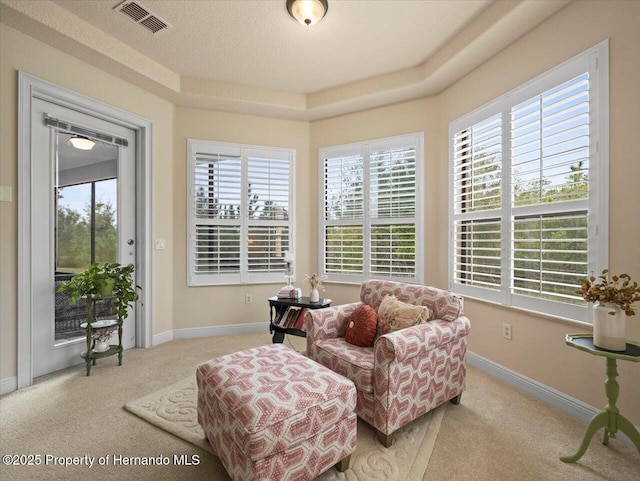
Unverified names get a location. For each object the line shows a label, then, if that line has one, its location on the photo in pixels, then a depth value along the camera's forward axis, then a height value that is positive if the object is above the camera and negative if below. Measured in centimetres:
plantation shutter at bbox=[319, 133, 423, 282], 376 +35
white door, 271 +22
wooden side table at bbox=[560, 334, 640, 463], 168 -96
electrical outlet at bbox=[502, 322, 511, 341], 269 -78
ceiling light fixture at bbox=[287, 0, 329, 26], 240 +175
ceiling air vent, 249 +180
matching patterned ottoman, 136 -82
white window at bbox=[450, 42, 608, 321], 212 +38
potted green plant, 277 -42
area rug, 164 -120
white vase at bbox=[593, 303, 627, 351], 164 -46
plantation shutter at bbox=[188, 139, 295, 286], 396 +34
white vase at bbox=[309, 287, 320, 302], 339 -61
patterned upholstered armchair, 185 -77
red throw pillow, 228 -64
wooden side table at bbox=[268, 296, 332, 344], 331 -73
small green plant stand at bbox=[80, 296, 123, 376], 282 -82
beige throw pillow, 223 -55
